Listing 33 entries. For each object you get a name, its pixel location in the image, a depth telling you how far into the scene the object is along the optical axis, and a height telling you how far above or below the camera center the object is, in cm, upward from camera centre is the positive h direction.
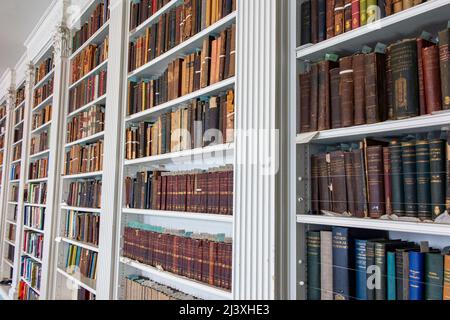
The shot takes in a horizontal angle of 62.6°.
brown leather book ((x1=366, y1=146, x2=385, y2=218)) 111 +5
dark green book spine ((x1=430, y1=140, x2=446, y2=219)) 99 +6
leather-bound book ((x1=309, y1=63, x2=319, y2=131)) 131 +35
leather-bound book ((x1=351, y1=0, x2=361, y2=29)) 121 +59
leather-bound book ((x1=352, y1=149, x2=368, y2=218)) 115 +4
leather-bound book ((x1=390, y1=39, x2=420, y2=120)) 106 +34
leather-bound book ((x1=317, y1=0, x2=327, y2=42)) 132 +63
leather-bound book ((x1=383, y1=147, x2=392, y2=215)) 109 +5
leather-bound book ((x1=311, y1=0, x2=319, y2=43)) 135 +64
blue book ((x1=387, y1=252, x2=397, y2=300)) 107 -23
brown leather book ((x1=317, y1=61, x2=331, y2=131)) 128 +35
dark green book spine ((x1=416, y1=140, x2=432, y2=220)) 102 +5
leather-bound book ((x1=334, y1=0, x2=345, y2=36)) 126 +61
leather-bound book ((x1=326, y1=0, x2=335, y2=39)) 130 +63
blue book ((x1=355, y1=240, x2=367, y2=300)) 114 -22
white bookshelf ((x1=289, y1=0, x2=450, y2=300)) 103 +20
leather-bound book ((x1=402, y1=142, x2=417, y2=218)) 104 +5
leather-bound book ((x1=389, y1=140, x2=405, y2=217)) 107 +5
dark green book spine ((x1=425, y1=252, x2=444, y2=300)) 98 -21
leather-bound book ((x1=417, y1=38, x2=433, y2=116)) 104 +36
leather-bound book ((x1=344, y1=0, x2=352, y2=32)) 124 +61
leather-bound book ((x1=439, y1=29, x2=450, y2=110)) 98 +36
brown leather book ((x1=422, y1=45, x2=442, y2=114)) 101 +33
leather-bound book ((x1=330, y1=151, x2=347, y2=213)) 122 +5
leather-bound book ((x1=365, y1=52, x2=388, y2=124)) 114 +33
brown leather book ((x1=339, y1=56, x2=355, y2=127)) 121 +34
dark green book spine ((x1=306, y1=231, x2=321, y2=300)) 129 -24
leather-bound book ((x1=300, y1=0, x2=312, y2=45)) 138 +65
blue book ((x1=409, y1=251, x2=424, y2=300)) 101 -21
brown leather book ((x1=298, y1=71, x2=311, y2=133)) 135 +34
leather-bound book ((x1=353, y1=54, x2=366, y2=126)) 117 +34
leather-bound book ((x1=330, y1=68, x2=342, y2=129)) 124 +33
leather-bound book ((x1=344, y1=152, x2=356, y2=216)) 119 +4
